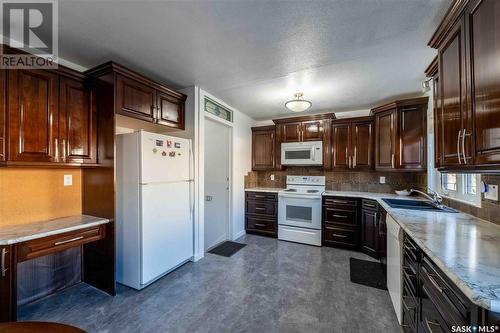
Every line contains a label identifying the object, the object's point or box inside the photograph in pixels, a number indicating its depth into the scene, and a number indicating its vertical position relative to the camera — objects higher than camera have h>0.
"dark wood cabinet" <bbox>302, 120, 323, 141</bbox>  4.00 +0.68
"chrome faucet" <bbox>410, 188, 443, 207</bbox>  2.30 -0.38
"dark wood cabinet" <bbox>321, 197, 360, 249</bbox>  3.46 -0.93
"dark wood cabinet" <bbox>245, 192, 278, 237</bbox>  4.11 -0.92
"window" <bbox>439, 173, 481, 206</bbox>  1.90 -0.22
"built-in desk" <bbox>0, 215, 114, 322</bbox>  1.59 -0.62
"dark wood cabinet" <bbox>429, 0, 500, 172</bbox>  1.05 +0.46
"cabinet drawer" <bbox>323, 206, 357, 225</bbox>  3.48 -0.82
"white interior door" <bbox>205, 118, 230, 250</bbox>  3.78 -0.24
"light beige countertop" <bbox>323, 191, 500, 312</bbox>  0.79 -0.44
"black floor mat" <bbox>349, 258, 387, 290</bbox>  2.49 -1.36
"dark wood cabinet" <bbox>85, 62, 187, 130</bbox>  2.18 +0.82
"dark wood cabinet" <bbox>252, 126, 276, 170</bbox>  4.48 +0.41
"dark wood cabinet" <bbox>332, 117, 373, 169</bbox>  3.69 +0.41
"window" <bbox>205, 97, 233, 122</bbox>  3.33 +0.95
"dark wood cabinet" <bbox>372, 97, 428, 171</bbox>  3.05 +0.47
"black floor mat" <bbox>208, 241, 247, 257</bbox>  3.35 -1.35
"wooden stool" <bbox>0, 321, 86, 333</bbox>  0.84 -0.64
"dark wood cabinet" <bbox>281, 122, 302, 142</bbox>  4.17 +0.68
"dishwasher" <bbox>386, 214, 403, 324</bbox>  1.77 -0.88
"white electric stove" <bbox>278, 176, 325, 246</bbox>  3.71 -0.88
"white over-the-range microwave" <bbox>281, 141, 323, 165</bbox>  3.98 +0.26
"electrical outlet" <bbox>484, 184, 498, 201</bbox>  1.60 -0.21
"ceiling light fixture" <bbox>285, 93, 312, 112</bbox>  3.03 +0.89
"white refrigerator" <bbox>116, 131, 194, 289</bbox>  2.30 -0.45
